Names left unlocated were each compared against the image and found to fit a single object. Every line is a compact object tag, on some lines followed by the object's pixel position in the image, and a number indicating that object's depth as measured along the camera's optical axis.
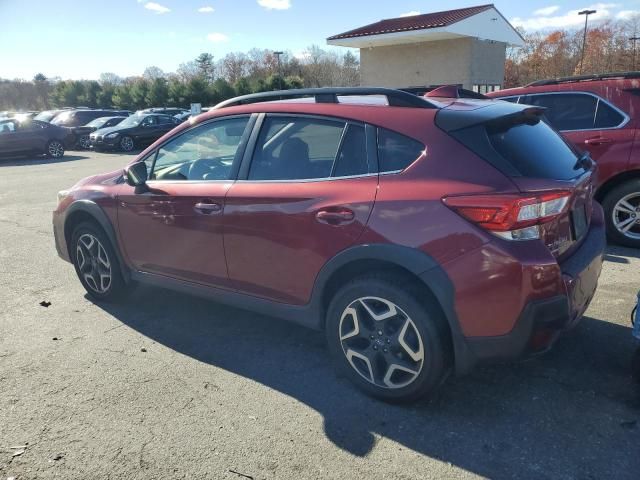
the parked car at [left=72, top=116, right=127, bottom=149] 23.45
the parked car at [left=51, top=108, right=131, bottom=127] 24.42
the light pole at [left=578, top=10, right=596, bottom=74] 46.59
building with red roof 24.95
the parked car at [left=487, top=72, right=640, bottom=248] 5.54
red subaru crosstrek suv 2.55
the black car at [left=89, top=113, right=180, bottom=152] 21.02
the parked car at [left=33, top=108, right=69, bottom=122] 25.05
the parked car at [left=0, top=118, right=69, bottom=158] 18.83
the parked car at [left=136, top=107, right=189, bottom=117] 25.17
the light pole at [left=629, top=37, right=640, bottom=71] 45.84
